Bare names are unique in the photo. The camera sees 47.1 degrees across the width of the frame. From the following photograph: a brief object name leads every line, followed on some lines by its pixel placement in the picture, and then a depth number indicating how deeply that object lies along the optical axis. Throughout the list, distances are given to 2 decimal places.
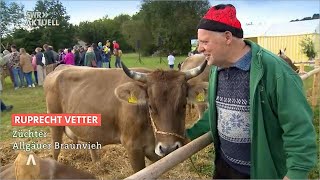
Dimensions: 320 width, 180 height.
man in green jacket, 1.74
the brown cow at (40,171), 1.75
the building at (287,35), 24.03
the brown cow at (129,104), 3.07
